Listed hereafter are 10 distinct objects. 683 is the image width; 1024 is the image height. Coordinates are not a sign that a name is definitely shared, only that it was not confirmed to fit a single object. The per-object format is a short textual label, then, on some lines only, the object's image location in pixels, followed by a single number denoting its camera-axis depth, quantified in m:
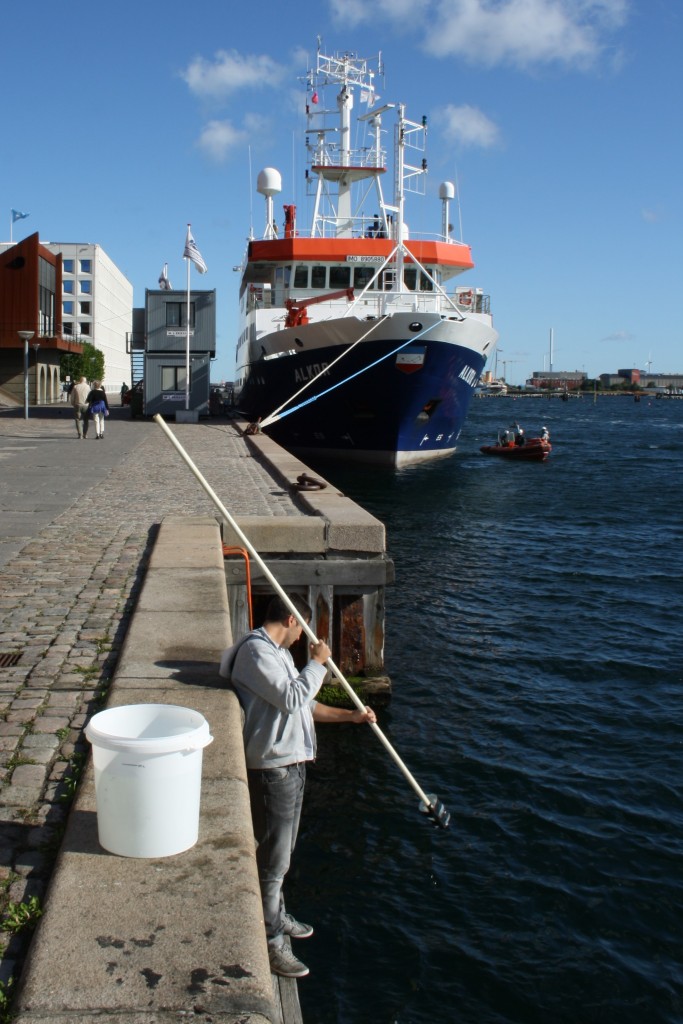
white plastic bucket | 3.85
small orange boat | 41.47
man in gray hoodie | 5.17
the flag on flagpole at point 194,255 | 37.84
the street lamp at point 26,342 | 35.44
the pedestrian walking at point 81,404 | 26.36
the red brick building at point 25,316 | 47.56
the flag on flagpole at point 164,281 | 56.25
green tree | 70.12
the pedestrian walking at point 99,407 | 26.94
